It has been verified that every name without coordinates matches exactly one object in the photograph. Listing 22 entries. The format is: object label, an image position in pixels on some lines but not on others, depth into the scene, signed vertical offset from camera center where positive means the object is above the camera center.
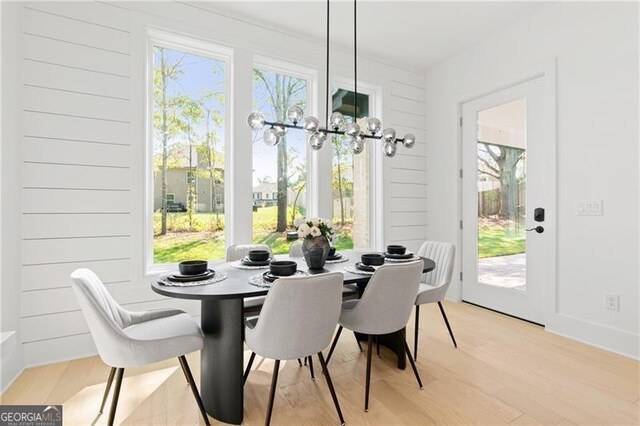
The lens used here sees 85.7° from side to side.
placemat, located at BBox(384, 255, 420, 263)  2.41 -0.34
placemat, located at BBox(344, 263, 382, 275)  2.08 -0.36
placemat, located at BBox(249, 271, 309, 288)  1.77 -0.37
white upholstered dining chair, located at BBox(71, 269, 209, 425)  1.54 -0.63
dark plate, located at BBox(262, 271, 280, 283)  1.86 -0.36
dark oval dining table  1.81 -0.74
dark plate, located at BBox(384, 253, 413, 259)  2.47 -0.32
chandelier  2.20 +0.55
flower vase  2.17 -0.25
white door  3.24 +0.13
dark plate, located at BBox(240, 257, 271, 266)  2.31 -0.35
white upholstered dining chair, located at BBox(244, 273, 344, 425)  1.58 -0.51
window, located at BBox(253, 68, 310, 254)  3.53 +0.48
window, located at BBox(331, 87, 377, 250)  3.98 +0.32
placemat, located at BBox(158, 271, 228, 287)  1.79 -0.38
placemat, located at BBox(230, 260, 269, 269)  2.26 -0.36
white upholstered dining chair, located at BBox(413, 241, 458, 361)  2.58 -0.54
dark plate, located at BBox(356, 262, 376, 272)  2.14 -0.35
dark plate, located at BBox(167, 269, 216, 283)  1.85 -0.36
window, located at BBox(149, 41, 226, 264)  3.09 +0.55
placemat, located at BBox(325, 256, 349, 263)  2.47 -0.35
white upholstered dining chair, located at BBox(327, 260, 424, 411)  1.92 -0.52
